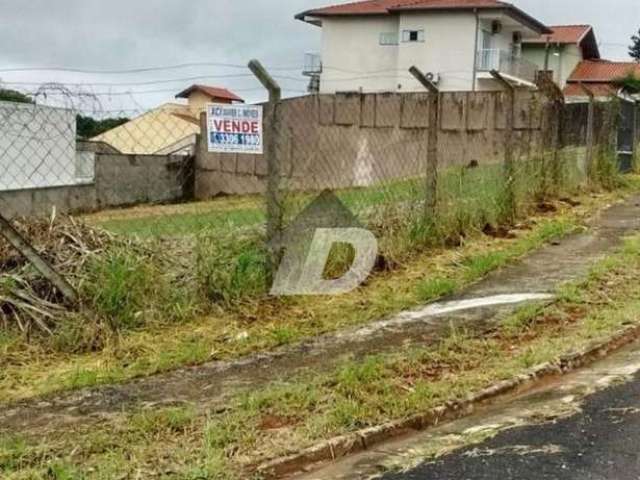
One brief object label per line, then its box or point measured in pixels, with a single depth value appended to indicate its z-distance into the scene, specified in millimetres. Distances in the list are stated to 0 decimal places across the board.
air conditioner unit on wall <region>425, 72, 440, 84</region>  37569
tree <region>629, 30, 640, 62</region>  78838
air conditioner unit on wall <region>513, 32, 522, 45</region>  41344
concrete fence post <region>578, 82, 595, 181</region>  14383
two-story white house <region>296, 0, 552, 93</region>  37188
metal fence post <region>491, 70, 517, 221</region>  10602
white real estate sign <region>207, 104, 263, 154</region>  6965
